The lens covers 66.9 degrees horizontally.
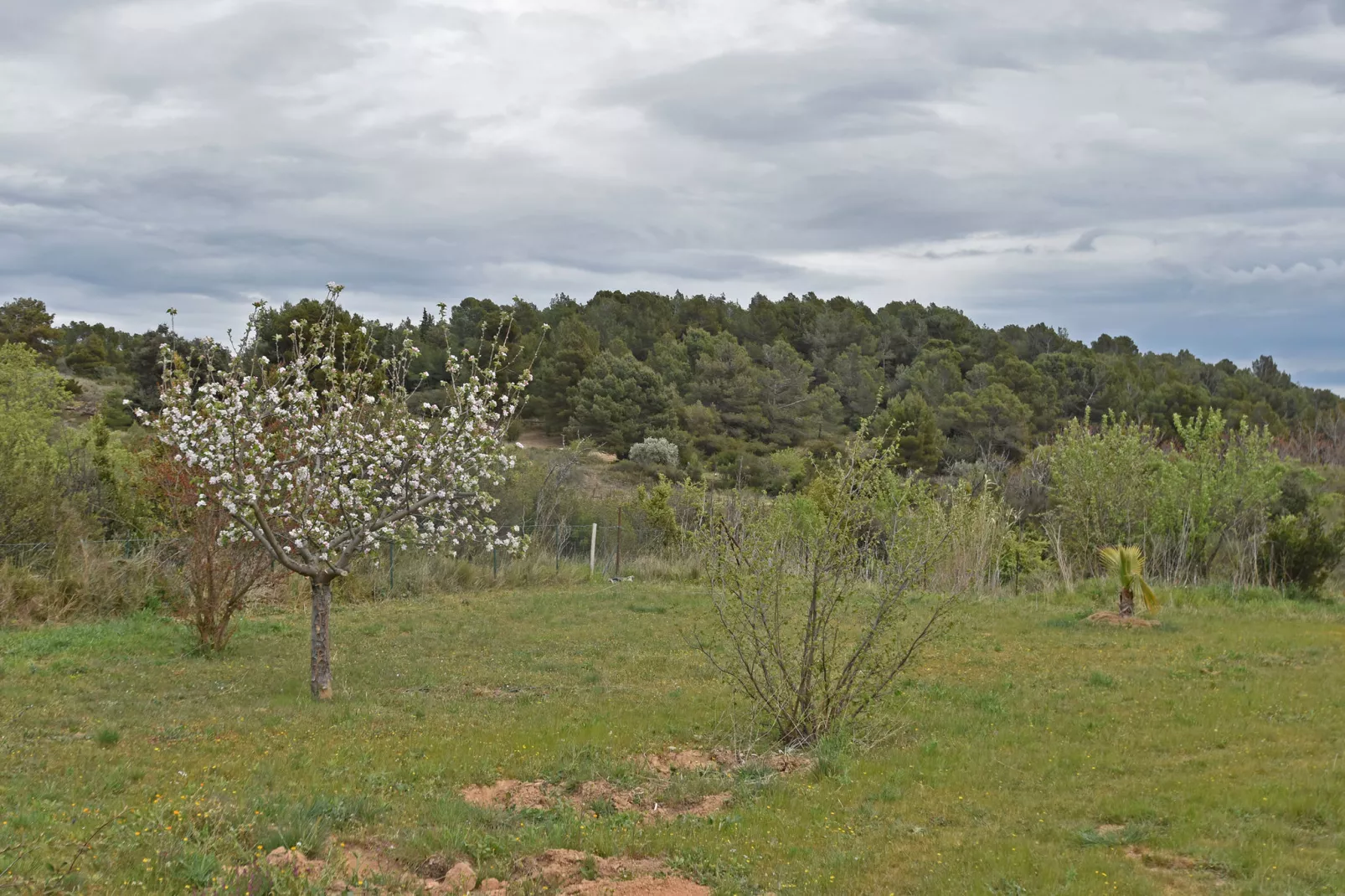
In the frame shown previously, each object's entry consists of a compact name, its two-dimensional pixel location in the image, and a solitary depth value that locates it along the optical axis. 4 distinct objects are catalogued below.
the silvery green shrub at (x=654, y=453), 43.41
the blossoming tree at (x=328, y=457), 10.98
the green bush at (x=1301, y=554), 19.45
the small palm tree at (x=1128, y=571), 16.06
